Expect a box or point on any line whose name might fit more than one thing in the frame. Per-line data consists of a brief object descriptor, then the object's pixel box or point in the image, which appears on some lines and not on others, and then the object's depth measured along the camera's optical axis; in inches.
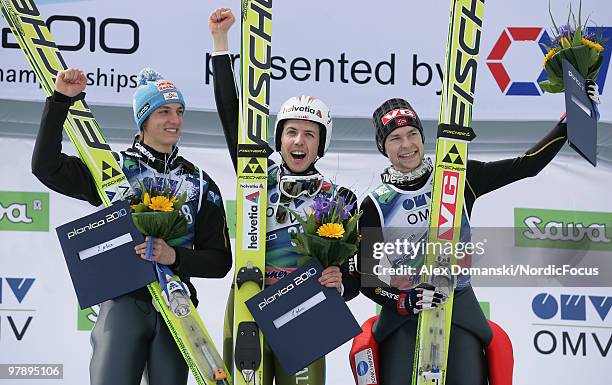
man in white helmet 293.8
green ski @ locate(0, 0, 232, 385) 286.0
